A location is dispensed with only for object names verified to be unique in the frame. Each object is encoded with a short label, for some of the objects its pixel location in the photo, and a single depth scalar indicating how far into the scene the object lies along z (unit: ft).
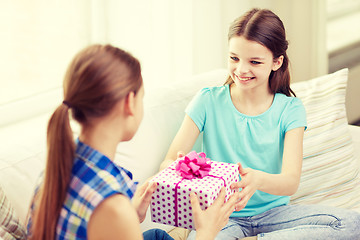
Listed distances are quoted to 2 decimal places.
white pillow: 8.97
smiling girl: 8.04
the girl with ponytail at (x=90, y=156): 6.59
